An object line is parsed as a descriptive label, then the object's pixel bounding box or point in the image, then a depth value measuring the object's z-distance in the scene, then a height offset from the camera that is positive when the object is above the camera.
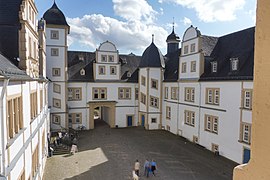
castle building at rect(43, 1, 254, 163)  17.45 -0.35
